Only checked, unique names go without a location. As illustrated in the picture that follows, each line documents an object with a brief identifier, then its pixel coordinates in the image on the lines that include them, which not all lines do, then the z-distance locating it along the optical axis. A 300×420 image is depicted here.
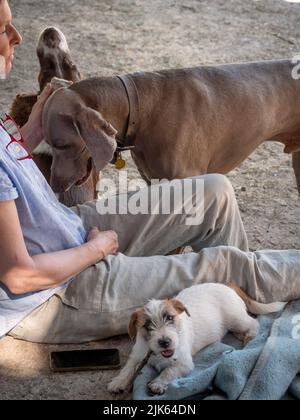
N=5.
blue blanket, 2.43
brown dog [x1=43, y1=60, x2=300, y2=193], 3.61
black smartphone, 2.70
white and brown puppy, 2.54
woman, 2.57
